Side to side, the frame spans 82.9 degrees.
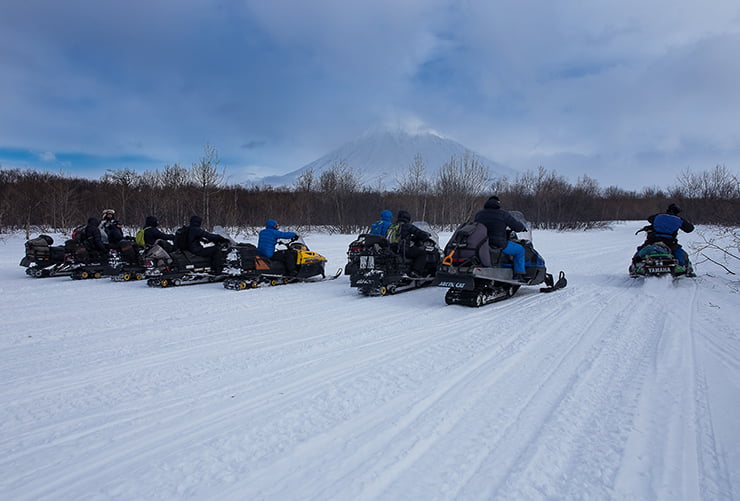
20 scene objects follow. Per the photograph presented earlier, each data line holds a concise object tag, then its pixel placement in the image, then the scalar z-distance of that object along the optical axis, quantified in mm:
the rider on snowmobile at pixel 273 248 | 9430
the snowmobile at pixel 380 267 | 7855
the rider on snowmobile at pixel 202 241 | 9773
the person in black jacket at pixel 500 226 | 7375
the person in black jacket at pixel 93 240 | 10773
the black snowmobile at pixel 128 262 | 10172
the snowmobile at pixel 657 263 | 8398
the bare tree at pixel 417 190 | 36438
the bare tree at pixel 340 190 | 31172
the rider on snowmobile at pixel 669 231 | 8750
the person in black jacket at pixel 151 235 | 10477
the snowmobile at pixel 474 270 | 6734
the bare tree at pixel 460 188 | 37312
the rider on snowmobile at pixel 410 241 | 8531
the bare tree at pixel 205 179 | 22062
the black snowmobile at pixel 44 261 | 10609
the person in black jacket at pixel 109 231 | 11195
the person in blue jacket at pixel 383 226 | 8961
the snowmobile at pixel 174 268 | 9289
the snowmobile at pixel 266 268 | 9070
